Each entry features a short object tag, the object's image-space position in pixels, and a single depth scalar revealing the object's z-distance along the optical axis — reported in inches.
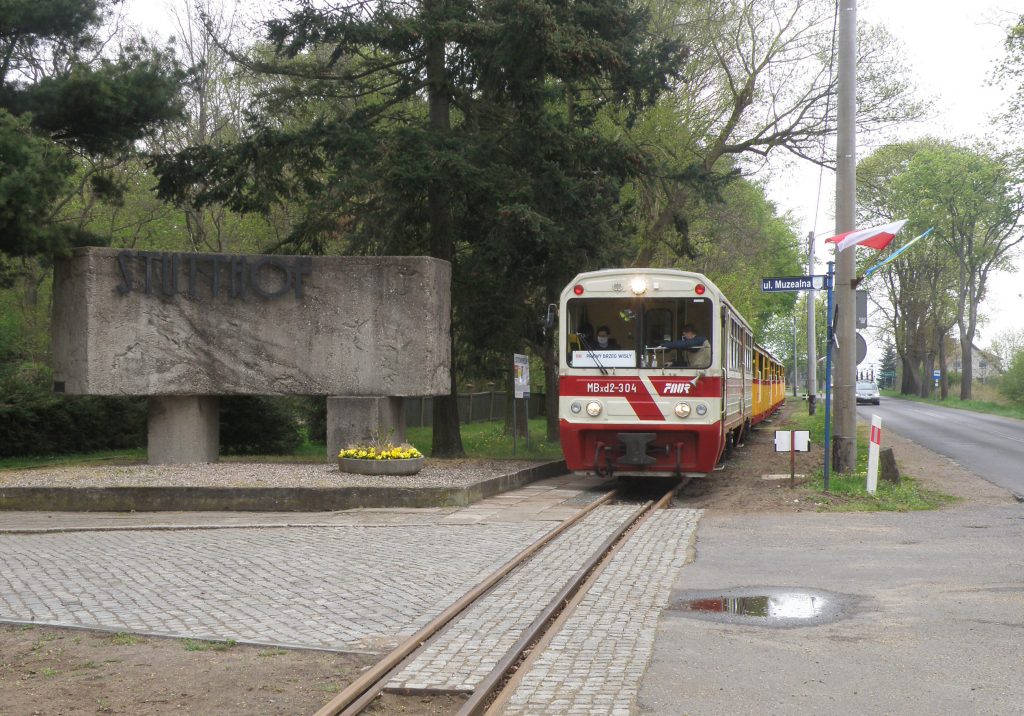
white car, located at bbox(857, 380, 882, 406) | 2484.0
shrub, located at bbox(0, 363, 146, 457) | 950.4
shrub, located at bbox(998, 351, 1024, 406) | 2166.6
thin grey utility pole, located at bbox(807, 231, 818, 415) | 1892.2
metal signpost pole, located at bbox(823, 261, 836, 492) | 618.8
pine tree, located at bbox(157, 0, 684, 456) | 764.6
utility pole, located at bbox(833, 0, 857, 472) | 650.2
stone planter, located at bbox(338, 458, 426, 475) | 651.5
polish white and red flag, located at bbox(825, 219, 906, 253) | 603.2
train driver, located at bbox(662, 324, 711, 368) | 644.7
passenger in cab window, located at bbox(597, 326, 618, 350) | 654.5
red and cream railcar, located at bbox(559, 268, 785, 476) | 638.5
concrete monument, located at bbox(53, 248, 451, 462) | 713.6
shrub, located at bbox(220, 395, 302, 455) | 951.0
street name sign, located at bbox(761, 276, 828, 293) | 620.7
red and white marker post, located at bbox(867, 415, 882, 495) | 601.3
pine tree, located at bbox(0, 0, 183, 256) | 692.7
